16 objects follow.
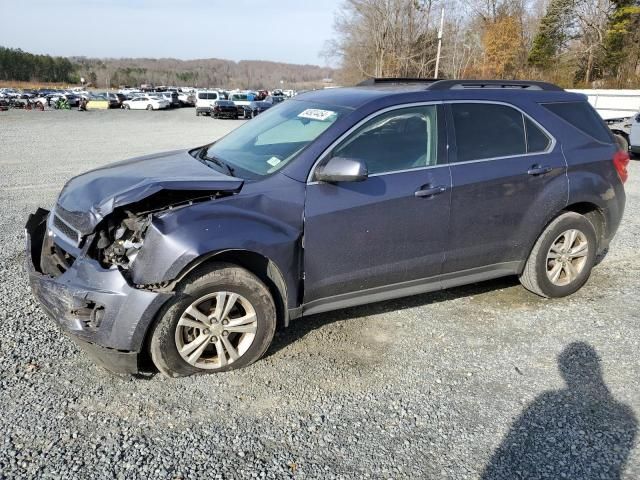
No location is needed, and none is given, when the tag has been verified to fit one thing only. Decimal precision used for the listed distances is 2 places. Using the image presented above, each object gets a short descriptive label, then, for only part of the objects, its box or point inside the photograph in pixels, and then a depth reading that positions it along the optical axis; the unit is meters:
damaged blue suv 3.15
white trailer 21.66
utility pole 41.91
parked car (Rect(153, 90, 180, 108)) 49.75
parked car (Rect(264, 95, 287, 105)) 42.55
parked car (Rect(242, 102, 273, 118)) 36.56
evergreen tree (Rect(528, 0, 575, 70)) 46.56
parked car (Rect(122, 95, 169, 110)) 47.28
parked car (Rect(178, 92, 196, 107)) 57.26
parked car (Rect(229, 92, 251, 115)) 42.00
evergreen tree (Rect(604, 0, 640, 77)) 38.50
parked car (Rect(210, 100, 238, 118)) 35.72
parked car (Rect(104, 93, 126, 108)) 48.53
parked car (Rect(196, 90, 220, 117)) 39.94
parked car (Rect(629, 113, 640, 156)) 13.23
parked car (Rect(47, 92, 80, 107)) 47.16
